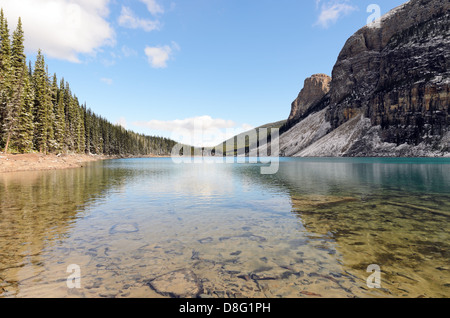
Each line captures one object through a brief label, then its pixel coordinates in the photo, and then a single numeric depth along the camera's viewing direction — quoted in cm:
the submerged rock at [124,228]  1080
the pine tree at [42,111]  6264
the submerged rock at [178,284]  570
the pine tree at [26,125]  5412
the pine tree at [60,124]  7225
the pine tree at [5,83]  5028
